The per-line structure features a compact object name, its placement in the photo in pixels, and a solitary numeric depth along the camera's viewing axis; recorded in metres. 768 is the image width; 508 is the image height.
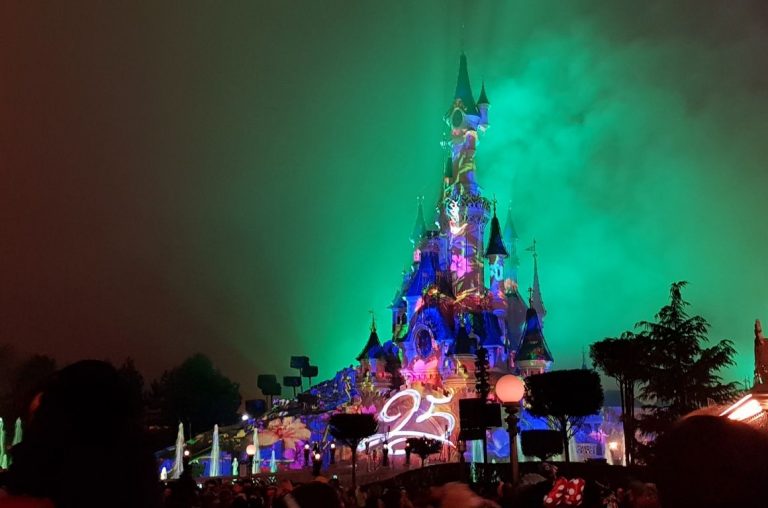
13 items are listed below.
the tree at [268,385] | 99.06
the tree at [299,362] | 96.18
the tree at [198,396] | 78.00
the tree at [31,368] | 59.43
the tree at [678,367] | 33.53
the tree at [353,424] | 30.20
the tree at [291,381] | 97.12
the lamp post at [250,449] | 33.08
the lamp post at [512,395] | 10.80
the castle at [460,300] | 50.47
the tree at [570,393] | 26.94
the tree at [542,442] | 26.70
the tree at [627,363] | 35.94
